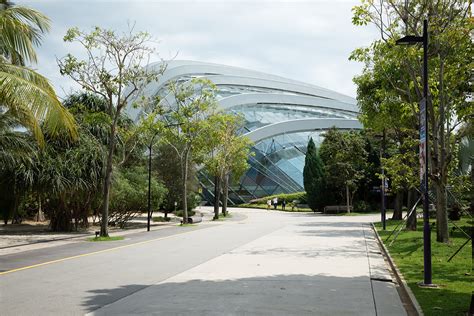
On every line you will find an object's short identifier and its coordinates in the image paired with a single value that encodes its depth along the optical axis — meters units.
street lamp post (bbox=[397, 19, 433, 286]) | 10.40
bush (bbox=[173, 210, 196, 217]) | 48.56
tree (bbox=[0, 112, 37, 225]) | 21.88
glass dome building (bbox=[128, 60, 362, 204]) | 68.12
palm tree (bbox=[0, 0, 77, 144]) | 13.04
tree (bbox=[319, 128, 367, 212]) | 49.62
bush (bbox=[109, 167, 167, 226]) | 28.91
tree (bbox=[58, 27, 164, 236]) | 23.64
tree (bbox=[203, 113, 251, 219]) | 42.72
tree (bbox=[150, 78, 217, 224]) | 35.45
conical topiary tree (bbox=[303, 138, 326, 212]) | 54.09
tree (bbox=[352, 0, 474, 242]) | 17.70
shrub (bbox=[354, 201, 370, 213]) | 53.31
